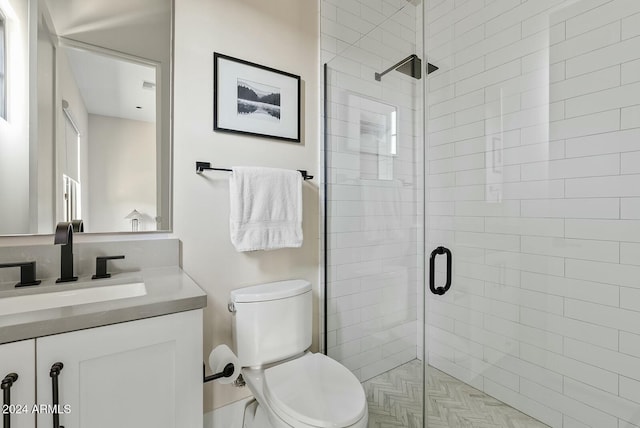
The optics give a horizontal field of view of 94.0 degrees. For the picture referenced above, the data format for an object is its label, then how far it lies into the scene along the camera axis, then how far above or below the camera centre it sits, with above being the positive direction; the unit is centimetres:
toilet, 103 -68
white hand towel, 141 +3
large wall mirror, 110 +40
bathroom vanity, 71 -39
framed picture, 148 +60
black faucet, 109 -19
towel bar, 139 +22
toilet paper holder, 118 -64
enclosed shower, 124 +3
